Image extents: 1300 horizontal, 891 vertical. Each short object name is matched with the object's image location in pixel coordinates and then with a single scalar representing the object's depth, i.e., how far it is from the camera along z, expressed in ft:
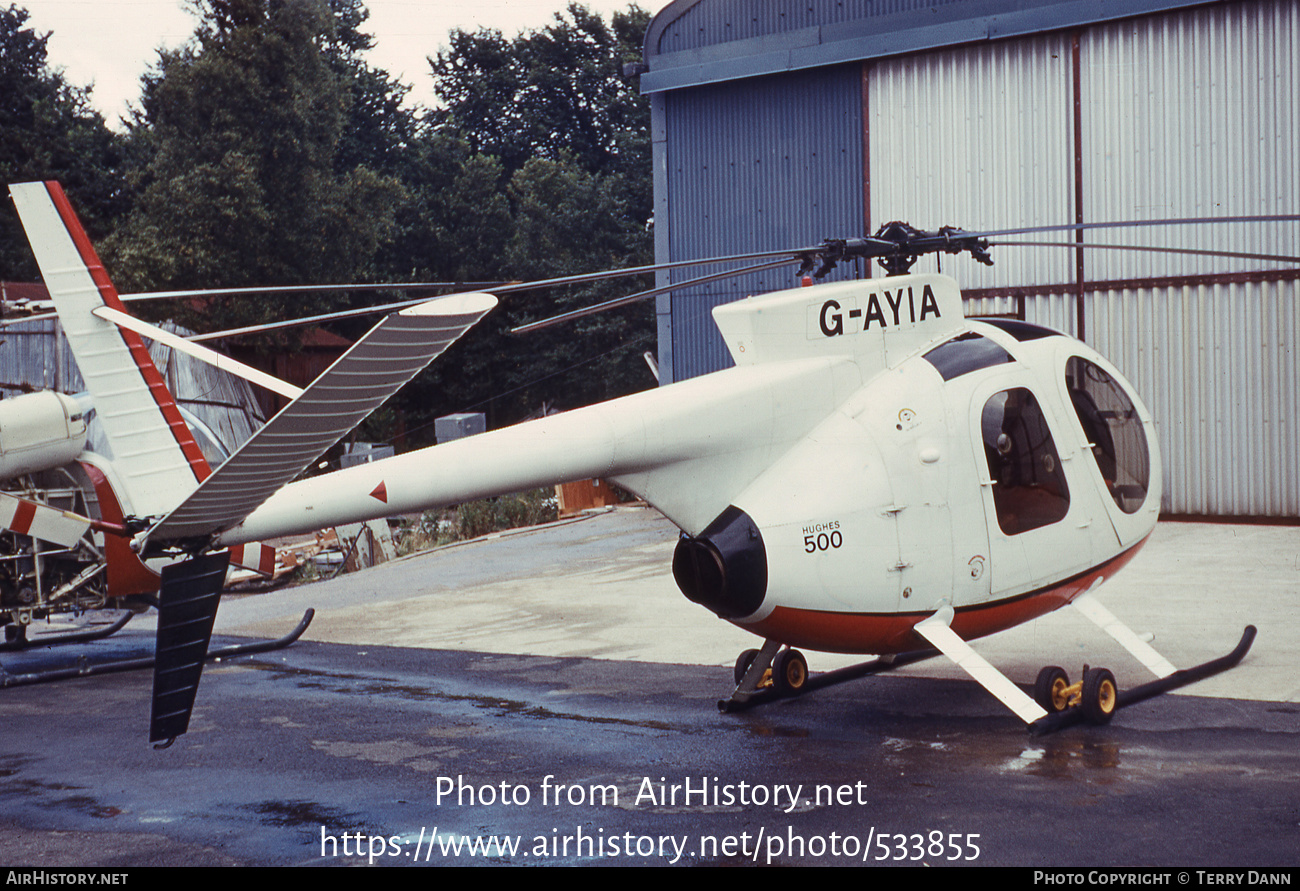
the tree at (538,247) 133.69
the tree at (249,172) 106.93
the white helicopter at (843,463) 23.84
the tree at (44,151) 135.85
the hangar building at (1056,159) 54.03
